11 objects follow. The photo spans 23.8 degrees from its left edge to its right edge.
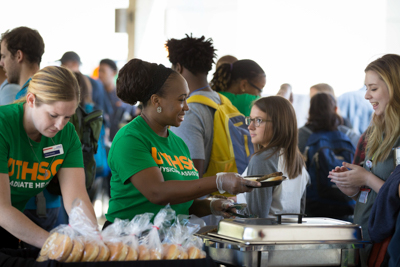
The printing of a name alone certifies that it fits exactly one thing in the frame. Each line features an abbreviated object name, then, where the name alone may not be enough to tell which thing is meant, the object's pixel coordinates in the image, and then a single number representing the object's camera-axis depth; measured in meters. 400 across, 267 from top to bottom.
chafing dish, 2.88
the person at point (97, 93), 6.95
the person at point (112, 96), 7.85
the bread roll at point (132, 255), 2.81
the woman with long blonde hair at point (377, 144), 3.32
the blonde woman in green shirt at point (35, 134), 3.16
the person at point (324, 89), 6.09
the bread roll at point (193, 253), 2.86
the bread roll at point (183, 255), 2.84
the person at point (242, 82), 4.44
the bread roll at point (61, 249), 2.76
